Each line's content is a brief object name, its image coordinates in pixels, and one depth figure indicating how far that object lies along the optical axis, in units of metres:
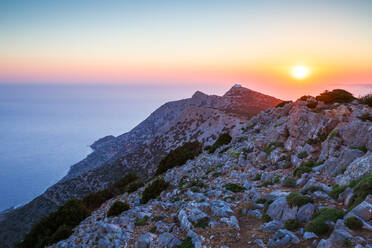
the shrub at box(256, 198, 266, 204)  10.48
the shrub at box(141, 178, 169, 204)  16.70
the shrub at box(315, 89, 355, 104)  21.80
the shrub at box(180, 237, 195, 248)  8.34
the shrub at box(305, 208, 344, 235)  6.73
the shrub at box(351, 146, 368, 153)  10.25
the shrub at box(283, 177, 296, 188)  11.34
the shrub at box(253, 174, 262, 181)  14.11
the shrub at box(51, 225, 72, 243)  15.05
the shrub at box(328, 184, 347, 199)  8.52
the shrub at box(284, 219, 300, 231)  7.52
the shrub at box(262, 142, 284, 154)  17.19
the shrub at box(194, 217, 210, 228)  9.23
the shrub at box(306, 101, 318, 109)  21.33
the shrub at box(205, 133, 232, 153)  26.80
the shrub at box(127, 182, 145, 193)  21.65
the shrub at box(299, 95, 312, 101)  24.73
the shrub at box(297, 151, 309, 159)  13.84
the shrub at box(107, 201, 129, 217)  14.96
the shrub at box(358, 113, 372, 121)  12.98
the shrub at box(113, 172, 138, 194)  24.49
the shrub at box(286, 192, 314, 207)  8.21
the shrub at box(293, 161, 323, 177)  11.97
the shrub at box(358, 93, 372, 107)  19.45
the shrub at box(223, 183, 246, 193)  13.04
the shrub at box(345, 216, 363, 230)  6.11
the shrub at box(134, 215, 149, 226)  11.89
